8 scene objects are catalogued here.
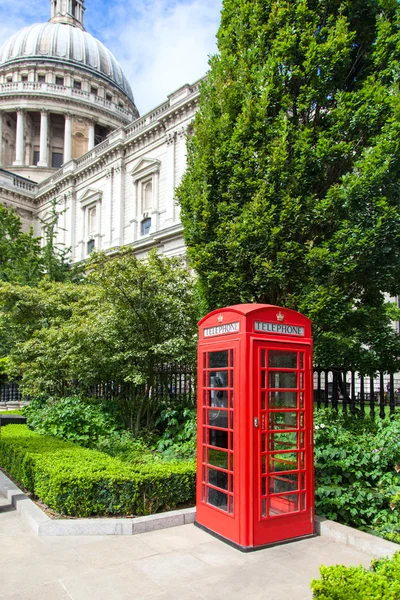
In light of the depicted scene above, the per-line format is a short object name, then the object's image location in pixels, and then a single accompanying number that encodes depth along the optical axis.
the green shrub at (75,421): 9.90
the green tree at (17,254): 19.94
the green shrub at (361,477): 5.53
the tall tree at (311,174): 7.54
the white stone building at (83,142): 32.03
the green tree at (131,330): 9.77
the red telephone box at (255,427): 4.90
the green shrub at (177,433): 8.16
